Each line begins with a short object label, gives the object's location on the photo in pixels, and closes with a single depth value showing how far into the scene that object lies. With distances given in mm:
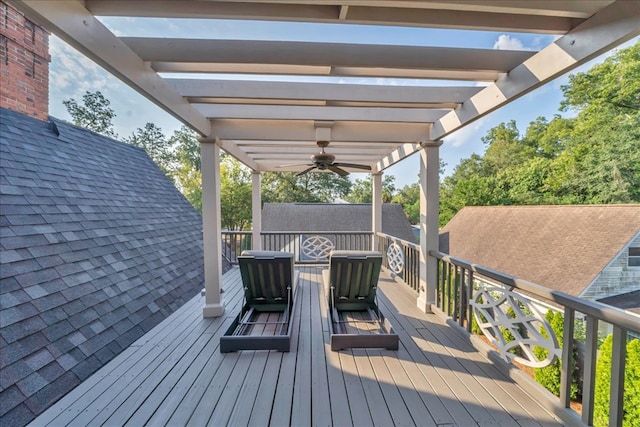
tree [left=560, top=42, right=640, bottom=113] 13617
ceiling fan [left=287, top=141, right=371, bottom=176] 4257
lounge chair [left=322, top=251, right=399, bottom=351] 3475
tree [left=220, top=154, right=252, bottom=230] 20406
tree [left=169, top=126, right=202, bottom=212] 22047
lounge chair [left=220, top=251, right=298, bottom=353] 3396
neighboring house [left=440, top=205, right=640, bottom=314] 7758
